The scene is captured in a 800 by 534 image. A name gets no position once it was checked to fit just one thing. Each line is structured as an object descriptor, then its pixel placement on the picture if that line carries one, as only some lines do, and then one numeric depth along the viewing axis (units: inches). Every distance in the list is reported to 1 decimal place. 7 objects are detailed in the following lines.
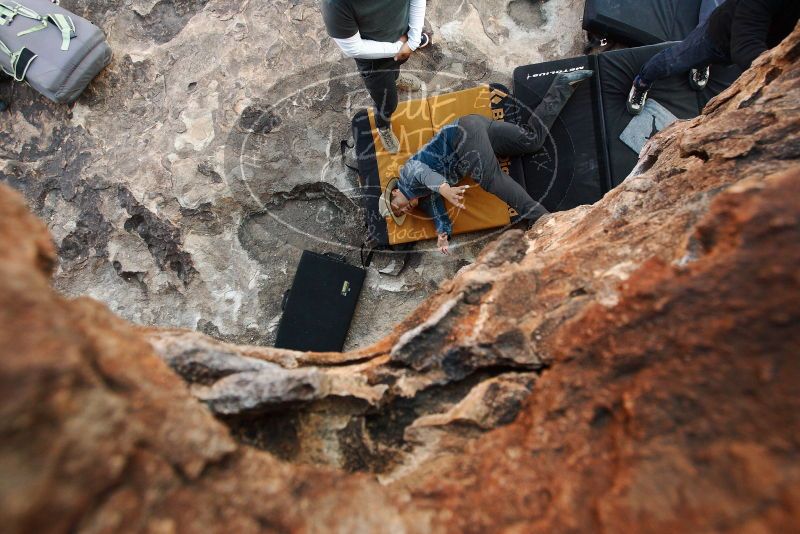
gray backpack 126.9
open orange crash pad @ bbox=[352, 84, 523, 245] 138.5
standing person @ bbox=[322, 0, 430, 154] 103.7
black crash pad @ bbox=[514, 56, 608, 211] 138.3
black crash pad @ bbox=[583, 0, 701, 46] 145.3
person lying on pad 127.3
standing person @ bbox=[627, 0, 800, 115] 102.1
